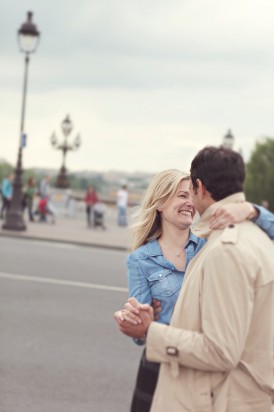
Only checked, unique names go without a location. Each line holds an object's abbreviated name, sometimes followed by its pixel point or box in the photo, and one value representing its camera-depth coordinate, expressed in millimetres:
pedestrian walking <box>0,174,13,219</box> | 28828
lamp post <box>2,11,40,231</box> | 24828
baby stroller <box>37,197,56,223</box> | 31547
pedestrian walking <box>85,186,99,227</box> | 32750
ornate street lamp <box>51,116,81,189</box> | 44000
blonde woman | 3971
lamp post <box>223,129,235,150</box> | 37750
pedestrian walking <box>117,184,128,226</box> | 33312
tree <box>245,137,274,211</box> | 92875
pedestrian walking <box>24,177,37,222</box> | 30844
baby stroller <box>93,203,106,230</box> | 31091
